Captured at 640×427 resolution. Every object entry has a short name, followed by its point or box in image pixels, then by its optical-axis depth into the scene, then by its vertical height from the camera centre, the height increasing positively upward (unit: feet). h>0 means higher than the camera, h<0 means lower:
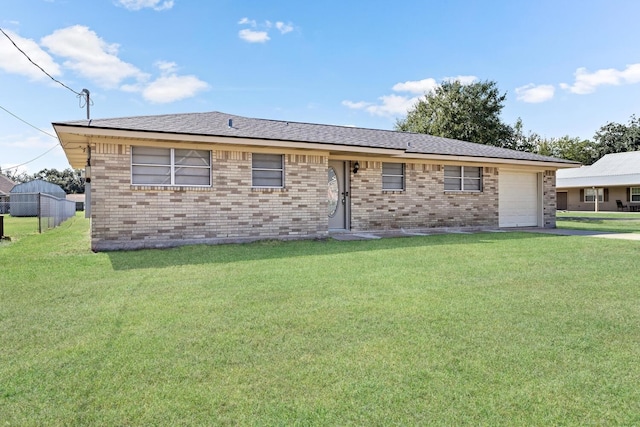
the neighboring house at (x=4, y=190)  130.87 +9.64
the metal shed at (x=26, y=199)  114.62 +4.45
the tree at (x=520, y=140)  140.83 +27.17
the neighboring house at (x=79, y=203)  197.40 +5.53
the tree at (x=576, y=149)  174.19 +27.92
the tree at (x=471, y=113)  120.06 +30.54
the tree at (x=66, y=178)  252.65 +23.95
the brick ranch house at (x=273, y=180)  33.04 +3.44
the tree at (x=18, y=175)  268.74 +29.23
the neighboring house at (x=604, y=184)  114.42 +7.92
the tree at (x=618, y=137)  169.27 +32.74
